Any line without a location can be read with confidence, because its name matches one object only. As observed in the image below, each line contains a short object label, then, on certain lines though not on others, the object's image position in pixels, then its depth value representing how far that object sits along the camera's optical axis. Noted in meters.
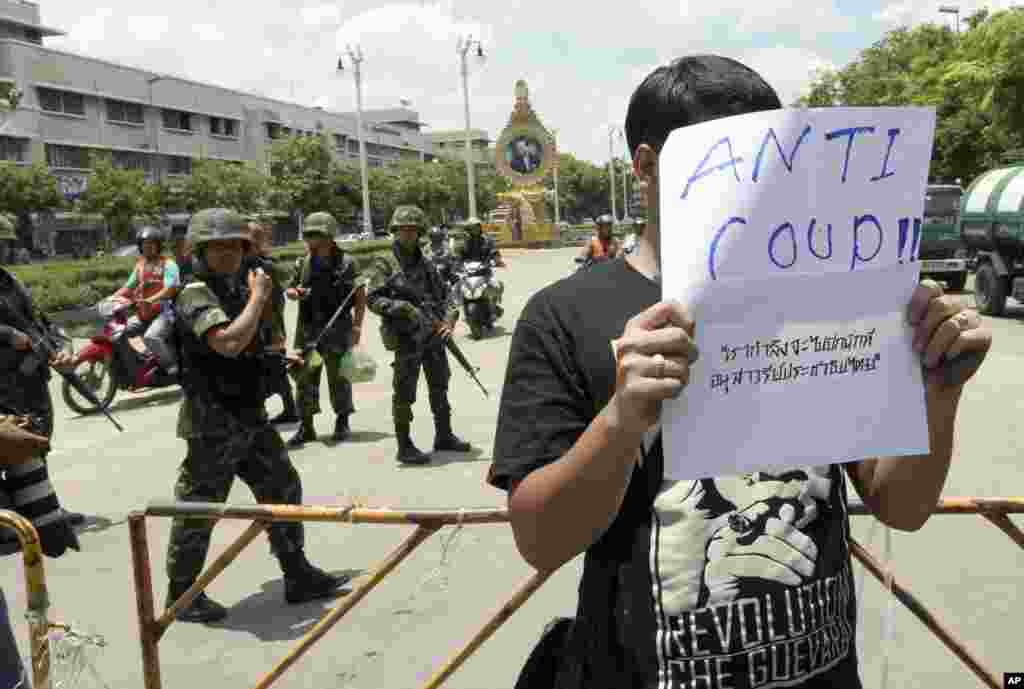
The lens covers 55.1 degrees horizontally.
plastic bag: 7.79
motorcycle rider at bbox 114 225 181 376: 9.62
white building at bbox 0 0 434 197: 50.34
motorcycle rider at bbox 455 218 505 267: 15.13
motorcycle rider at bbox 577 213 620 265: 13.93
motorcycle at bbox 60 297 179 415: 9.69
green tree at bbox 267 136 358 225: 49.88
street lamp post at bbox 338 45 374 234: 51.06
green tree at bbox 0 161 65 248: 37.25
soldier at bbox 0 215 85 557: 5.34
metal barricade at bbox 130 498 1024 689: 2.57
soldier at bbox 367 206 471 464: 7.09
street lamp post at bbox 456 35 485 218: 49.79
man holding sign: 1.19
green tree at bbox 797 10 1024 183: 20.42
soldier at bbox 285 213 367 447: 7.77
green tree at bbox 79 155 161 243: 39.97
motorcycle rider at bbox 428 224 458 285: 15.50
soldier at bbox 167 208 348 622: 4.17
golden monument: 53.19
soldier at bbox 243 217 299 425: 7.41
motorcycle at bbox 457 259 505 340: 14.41
